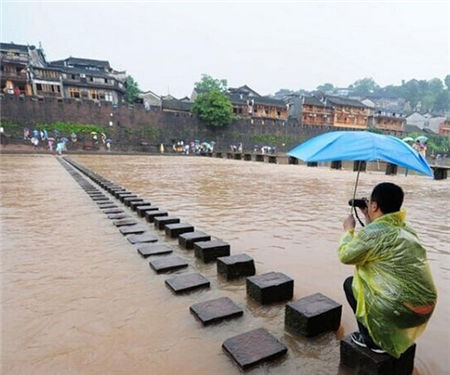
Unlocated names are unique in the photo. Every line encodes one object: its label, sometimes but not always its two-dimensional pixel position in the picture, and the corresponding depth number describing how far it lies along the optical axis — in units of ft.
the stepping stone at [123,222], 16.74
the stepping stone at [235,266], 10.30
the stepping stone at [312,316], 7.14
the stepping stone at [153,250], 12.30
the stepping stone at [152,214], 17.62
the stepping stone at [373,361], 5.67
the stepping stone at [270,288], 8.70
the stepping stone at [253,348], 6.21
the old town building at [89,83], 132.77
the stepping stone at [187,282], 9.37
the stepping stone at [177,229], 14.69
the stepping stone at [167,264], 10.87
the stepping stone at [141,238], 13.94
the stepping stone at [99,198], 23.21
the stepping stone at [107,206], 20.74
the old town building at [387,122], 185.78
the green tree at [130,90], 159.74
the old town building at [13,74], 118.93
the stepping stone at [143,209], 18.91
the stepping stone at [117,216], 18.27
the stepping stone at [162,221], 16.20
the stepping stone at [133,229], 15.25
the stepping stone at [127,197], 22.77
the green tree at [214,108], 136.15
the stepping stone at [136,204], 20.51
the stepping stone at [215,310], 7.71
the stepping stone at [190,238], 13.24
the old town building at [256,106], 160.56
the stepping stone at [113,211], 19.64
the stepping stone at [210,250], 11.79
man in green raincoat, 5.38
